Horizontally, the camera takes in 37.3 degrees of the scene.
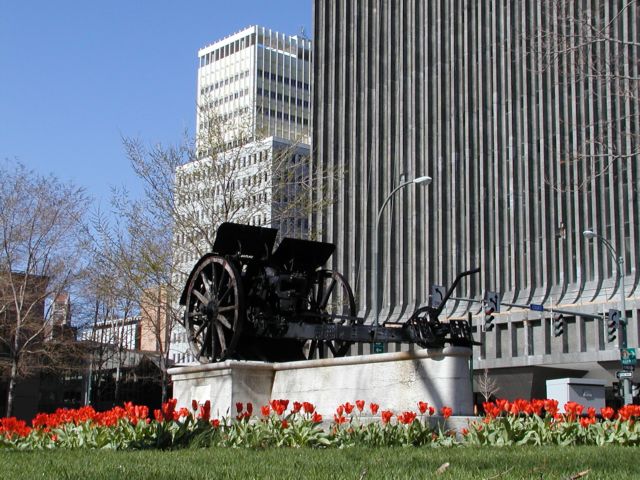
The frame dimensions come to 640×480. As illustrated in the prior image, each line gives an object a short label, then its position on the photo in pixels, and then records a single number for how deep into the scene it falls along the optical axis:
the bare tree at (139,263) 30.86
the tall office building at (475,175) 64.00
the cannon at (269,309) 14.59
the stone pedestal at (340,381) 12.57
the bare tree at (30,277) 43.12
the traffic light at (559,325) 40.95
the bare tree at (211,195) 30.97
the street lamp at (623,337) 37.50
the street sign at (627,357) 38.69
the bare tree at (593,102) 57.63
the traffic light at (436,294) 23.66
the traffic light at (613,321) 40.47
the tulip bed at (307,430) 10.91
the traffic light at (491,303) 36.12
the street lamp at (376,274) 32.21
